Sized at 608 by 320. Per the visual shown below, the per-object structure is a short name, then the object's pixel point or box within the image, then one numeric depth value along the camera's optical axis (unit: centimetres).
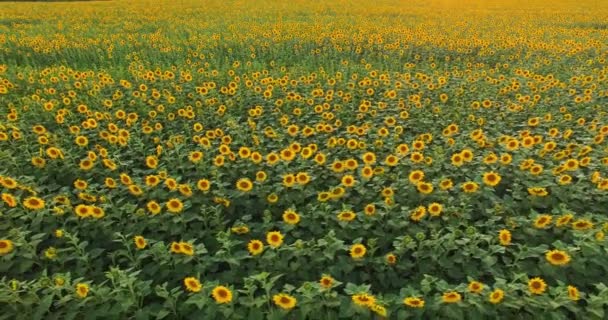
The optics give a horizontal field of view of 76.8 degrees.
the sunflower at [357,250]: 296
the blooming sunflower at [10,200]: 327
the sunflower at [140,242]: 295
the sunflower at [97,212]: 334
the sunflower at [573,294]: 244
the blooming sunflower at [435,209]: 337
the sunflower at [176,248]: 288
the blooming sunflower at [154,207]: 335
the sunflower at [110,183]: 371
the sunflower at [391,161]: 415
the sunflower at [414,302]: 241
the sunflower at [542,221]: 322
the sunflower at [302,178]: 380
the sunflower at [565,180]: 367
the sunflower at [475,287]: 249
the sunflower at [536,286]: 244
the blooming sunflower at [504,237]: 305
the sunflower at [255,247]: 293
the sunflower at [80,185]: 362
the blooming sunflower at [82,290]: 249
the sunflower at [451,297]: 243
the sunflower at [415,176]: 377
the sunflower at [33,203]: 334
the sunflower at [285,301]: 242
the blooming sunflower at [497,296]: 243
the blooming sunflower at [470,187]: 363
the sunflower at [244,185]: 376
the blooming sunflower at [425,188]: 363
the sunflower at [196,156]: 411
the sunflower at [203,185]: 374
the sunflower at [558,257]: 280
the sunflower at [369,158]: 418
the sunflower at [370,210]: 341
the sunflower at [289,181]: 378
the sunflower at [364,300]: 242
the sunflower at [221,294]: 246
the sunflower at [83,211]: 325
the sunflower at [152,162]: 414
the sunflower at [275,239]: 294
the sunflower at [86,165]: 413
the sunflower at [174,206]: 341
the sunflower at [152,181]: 368
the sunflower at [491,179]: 367
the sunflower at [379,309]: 233
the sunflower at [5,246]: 289
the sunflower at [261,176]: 385
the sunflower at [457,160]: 413
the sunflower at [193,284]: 250
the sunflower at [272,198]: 371
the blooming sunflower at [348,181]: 381
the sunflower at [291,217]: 330
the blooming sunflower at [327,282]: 250
